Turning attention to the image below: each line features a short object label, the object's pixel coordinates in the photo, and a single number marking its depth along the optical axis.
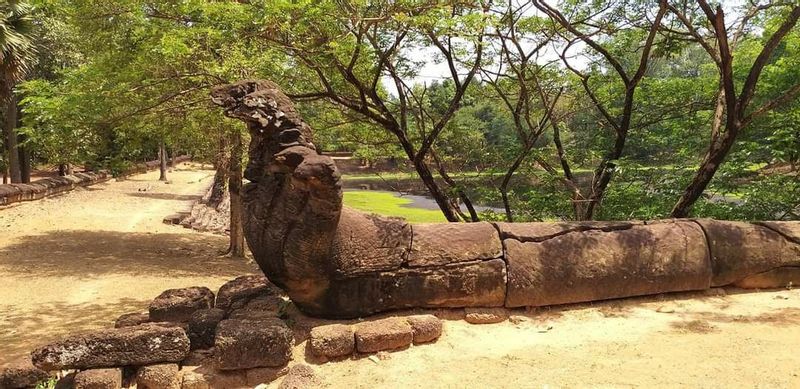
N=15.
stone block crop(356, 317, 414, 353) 4.65
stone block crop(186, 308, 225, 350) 4.56
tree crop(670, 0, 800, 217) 6.86
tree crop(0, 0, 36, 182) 10.91
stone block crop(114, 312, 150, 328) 4.97
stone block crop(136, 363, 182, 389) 4.07
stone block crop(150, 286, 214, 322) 5.04
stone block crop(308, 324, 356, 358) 4.53
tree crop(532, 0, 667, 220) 8.06
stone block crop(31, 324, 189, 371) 3.99
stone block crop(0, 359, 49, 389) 4.21
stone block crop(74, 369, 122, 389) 3.92
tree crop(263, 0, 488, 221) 6.77
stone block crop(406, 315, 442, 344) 4.87
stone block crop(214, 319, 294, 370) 4.17
